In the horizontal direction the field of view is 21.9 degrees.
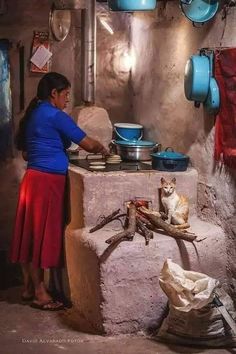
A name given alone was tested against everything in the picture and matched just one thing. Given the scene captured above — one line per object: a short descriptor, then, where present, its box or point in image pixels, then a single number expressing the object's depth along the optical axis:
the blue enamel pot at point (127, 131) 6.42
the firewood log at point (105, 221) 5.15
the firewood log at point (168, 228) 4.96
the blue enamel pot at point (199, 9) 4.81
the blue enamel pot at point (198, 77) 4.89
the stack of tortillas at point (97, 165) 5.46
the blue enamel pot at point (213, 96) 4.84
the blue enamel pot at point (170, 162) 5.37
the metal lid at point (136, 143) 5.94
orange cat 5.17
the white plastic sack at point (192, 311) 4.60
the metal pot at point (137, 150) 5.92
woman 5.50
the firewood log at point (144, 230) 4.93
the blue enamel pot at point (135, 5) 5.07
